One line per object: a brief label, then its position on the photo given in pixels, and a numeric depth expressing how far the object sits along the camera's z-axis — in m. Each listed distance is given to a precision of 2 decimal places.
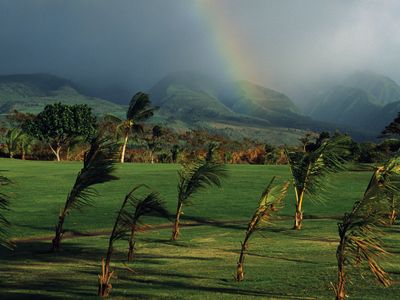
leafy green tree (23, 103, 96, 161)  74.44
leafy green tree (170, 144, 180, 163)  71.00
